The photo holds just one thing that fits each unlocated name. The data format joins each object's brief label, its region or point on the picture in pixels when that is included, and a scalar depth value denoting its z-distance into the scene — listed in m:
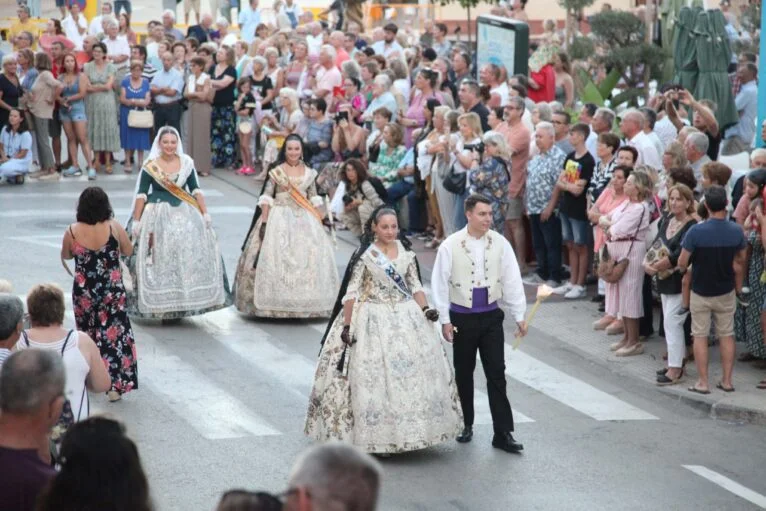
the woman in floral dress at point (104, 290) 11.18
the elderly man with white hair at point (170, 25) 28.92
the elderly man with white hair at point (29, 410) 5.45
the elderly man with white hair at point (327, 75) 22.47
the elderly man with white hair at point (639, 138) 14.48
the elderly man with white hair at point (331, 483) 4.31
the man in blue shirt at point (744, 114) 18.70
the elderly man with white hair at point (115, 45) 25.55
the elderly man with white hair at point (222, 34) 29.54
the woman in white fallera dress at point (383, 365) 9.87
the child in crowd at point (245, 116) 23.25
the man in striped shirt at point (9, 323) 7.63
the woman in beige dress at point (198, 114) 23.52
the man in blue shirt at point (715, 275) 11.41
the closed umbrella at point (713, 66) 17.95
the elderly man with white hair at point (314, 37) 26.62
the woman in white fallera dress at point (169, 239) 13.53
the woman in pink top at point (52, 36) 25.92
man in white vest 10.20
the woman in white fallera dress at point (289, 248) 14.00
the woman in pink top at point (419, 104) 18.72
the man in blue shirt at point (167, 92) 23.08
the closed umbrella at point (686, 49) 18.12
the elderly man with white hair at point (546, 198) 15.25
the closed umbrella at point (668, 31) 19.73
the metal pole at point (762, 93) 14.20
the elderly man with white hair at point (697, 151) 13.87
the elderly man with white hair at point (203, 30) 29.97
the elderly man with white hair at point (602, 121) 15.12
